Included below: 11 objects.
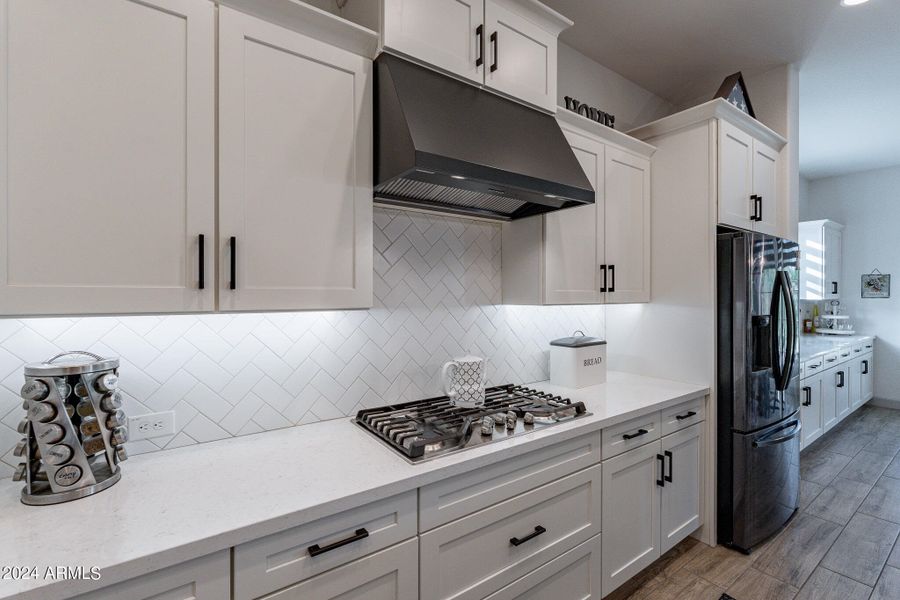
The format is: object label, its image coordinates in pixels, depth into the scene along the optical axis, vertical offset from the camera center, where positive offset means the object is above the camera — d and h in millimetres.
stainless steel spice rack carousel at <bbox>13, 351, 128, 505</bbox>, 1024 -316
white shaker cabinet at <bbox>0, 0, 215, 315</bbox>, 958 +355
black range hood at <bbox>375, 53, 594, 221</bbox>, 1358 +532
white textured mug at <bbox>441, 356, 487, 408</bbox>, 1838 -345
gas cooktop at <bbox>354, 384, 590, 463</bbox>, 1364 -444
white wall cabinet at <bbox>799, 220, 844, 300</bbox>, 5051 +542
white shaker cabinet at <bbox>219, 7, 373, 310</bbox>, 1208 +401
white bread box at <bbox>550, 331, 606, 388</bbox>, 2281 -322
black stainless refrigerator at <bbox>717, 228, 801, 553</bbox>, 2254 -425
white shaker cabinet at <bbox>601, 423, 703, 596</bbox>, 1822 -938
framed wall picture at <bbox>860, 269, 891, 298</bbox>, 5207 +214
